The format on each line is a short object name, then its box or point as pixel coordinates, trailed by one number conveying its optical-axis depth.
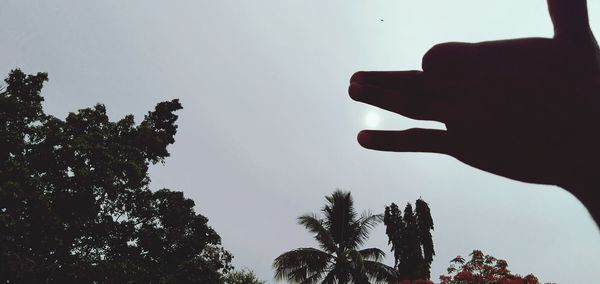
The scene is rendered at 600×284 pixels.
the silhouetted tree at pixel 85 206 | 12.91
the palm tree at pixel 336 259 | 18.33
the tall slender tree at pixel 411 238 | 20.17
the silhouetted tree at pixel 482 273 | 10.36
